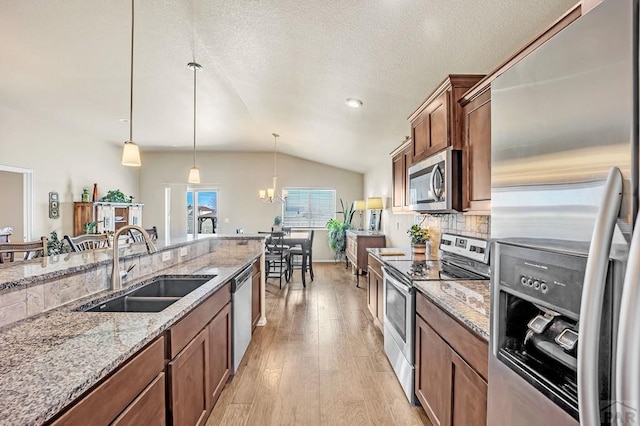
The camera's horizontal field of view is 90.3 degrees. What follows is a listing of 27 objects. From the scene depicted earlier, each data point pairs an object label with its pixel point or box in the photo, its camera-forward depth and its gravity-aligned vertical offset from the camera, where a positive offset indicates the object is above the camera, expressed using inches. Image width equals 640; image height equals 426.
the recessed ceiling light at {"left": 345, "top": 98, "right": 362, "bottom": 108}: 137.7 +48.9
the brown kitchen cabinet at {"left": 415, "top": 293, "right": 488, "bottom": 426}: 51.1 -29.7
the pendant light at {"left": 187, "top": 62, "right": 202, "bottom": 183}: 139.0 +60.4
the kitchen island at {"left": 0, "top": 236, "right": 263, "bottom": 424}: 30.4 -17.7
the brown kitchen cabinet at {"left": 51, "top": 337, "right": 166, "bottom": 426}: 33.6 -23.0
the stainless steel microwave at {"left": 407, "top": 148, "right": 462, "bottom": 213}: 83.6 +8.9
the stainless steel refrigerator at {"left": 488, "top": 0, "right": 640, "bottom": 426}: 23.0 -1.2
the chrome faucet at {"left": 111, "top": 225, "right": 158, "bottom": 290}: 69.4 -10.5
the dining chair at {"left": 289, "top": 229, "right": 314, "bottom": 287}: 224.2 -30.6
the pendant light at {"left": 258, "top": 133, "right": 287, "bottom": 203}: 247.6 +17.5
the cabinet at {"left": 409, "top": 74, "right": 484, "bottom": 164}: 82.8 +27.9
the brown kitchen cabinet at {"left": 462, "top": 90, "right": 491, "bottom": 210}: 71.2 +14.4
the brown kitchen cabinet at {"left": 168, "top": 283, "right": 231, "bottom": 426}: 57.2 -31.8
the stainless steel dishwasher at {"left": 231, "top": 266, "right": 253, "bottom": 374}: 97.0 -33.4
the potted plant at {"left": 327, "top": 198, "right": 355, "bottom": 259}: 300.8 -19.2
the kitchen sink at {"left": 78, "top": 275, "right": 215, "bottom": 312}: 68.7 -20.6
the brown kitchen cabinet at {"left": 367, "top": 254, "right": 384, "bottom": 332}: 127.0 -33.5
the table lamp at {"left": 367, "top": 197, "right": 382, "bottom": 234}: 231.0 +6.8
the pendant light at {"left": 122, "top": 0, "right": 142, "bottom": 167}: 97.9 +17.5
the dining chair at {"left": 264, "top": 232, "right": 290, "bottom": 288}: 216.2 -26.1
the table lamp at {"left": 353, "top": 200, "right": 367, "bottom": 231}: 266.2 +6.8
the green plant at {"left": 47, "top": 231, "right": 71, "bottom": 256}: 160.1 -18.7
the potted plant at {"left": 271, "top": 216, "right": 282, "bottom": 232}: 317.7 -10.5
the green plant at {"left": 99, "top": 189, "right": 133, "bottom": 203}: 258.4 +11.8
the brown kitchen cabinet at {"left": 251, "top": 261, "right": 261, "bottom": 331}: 129.6 -35.6
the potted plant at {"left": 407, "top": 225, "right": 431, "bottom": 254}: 129.0 -10.5
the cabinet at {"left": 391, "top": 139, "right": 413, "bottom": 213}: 134.9 +17.5
